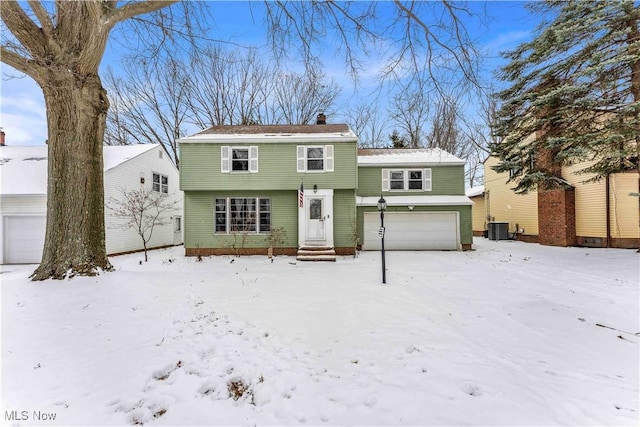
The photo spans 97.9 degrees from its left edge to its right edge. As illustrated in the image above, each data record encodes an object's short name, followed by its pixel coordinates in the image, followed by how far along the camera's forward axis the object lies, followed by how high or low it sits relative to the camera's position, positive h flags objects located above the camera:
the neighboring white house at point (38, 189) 11.48 +1.44
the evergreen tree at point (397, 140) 22.03 +6.59
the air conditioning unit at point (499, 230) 18.67 -0.74
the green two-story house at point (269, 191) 12.88 +1.40
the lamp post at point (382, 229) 7.22 -0.25
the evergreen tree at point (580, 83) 8.47 +4.53
